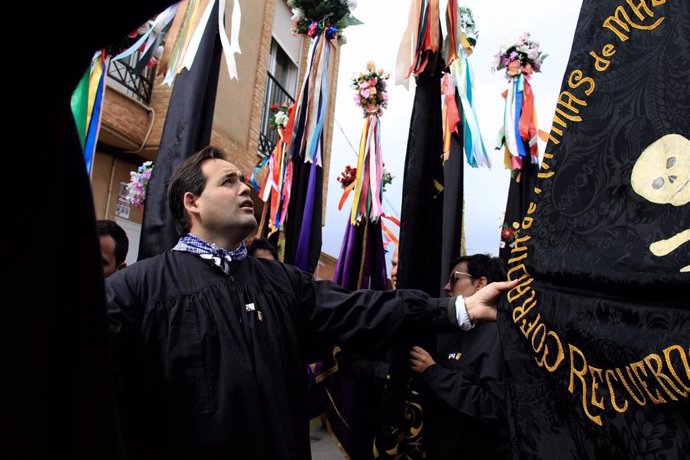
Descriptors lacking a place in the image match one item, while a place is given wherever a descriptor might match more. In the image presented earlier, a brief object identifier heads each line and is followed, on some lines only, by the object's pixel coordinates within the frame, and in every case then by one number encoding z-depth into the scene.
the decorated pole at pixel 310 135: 4.49
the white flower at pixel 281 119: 6.40
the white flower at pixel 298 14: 4.52
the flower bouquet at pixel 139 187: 4.33
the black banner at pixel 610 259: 1.25
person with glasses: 2.54
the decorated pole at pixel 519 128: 5.12
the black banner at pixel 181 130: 2.91
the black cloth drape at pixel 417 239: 2.44
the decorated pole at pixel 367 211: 4.82
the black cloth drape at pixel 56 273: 0.66
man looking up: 1.82
